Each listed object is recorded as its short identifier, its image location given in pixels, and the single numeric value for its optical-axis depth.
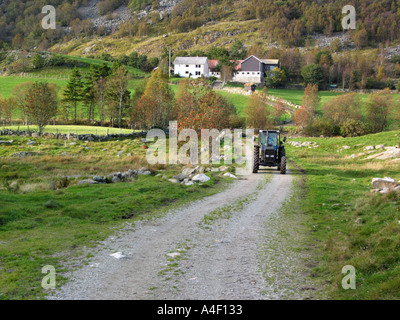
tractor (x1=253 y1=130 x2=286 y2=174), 28.17
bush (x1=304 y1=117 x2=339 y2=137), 67.44
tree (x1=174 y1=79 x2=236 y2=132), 37.38
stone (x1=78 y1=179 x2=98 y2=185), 21.98
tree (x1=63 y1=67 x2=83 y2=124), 76.19
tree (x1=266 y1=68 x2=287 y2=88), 124.25
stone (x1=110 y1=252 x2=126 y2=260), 10.17
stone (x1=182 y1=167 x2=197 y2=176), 26.76
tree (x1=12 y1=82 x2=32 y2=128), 70.62
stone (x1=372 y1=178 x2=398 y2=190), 18.00
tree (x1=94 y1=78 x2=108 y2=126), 73.84
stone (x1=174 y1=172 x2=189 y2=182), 24.23
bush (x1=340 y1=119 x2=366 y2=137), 64.88
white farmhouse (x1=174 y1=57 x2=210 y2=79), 137.38
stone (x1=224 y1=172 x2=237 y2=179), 26.38
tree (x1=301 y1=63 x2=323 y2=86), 124.50
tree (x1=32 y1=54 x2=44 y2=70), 120.69
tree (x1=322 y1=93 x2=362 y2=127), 69.81
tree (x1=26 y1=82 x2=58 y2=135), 57.72
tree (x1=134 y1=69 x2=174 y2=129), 70.44
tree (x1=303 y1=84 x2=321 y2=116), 78.38
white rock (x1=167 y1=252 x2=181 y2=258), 10.32
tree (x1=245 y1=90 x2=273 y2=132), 72.24
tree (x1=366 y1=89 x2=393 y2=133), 69.50
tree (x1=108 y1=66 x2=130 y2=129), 71.38
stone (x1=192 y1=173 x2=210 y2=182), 23.79
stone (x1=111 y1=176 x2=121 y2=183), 23.35
